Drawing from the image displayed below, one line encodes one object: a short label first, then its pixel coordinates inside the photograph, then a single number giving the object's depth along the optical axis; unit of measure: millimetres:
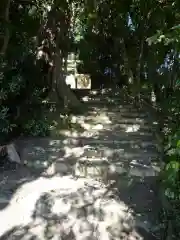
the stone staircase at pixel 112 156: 1895
